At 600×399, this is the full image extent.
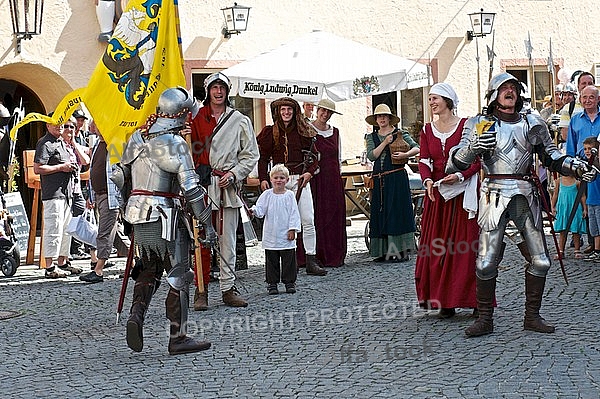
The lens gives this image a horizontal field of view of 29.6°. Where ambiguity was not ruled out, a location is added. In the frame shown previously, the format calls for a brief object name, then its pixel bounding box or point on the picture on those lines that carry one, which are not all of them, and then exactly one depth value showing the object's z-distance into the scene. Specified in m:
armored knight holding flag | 7.29
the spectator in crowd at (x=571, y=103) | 11.74
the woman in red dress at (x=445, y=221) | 8.16
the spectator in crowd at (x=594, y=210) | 11.30
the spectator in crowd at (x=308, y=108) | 13.09
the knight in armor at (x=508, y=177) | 7.52
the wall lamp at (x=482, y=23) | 18.95
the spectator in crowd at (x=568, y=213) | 11.62
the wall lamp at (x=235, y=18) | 16.97
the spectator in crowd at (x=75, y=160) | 12.14
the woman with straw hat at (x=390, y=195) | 12.02
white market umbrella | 12.31
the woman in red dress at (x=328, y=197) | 11.89
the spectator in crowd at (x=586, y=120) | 11.16
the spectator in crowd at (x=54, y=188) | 11.85
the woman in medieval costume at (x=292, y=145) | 11.16
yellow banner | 9.15
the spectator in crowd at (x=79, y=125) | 13.09
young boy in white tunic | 10.09
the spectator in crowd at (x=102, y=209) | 11.30
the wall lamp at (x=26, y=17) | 15.33
